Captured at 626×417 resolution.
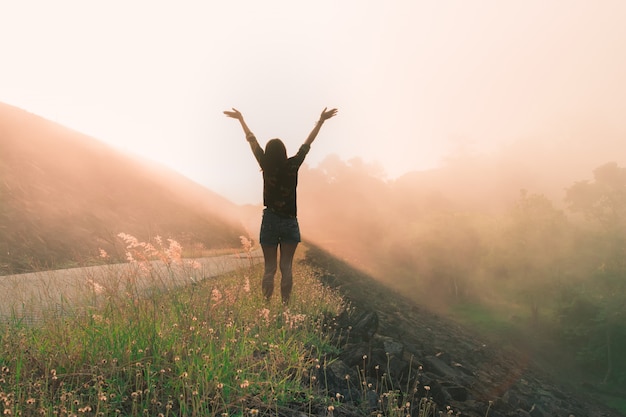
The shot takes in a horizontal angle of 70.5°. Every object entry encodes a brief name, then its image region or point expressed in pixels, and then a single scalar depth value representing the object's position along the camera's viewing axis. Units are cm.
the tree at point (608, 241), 3431
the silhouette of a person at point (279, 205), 702
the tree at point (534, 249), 4284
